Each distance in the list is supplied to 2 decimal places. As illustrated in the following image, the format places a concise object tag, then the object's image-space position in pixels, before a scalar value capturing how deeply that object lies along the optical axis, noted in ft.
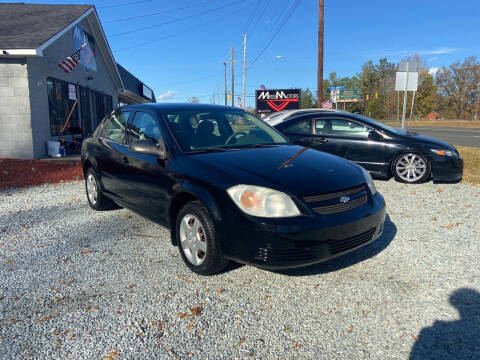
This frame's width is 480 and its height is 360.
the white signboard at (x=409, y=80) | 39.70
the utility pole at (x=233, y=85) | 170.30
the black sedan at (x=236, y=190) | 9.18
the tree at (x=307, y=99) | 275.18
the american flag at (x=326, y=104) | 79.51
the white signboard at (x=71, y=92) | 41.55
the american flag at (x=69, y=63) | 38.19
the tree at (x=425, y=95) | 231.30
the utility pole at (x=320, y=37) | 61.87
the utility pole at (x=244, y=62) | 142.57
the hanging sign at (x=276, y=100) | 103.09
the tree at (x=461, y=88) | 206.80
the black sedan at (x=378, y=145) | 22.94
